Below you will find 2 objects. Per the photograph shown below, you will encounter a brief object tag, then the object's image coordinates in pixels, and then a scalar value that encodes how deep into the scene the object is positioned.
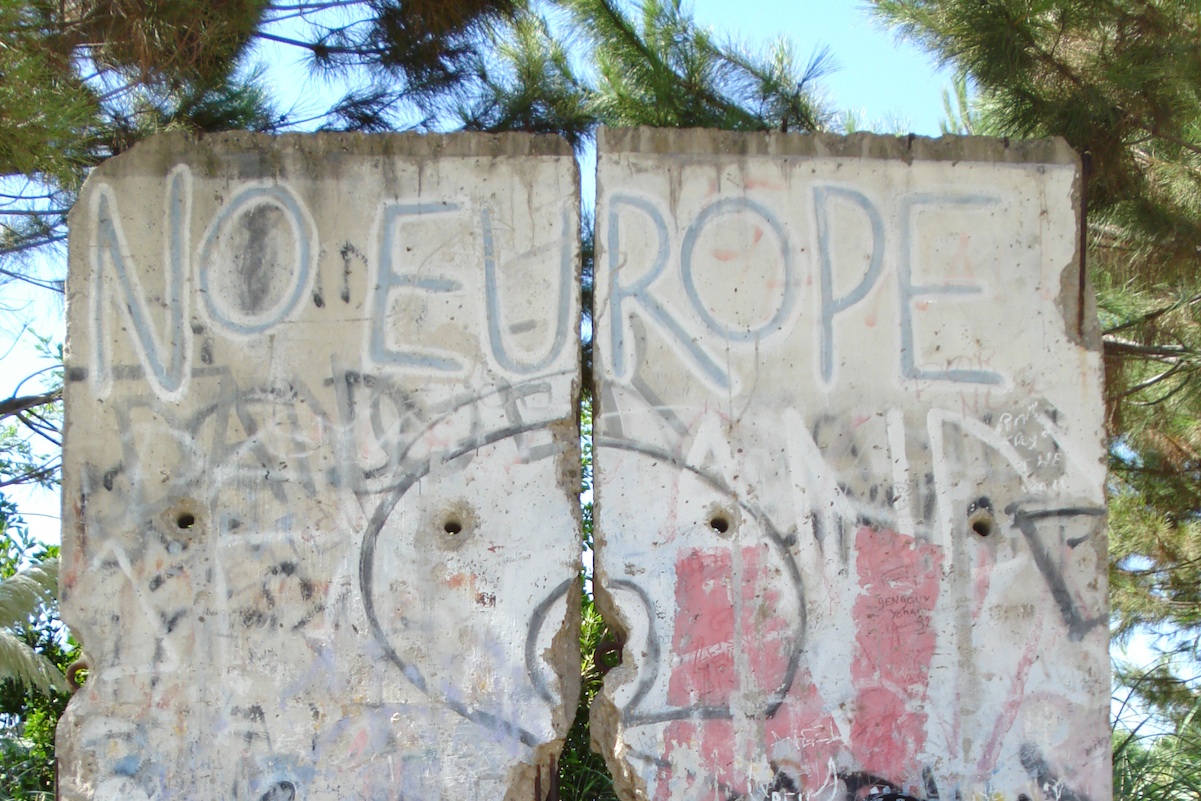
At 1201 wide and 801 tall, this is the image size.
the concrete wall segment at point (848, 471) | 3.74
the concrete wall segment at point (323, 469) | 3.70
